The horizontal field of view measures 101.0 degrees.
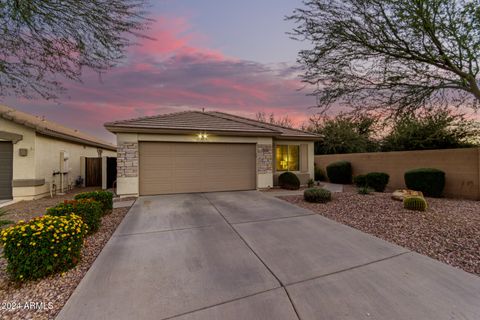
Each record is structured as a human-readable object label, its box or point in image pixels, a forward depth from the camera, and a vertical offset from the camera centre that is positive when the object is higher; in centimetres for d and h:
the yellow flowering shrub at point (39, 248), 261 -115
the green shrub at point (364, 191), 843 -125
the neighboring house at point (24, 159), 792 +23
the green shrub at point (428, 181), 791 -80
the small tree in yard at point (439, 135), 948 +144
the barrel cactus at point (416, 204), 583 -126
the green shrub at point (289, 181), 1011 -96
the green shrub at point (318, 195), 707 -120
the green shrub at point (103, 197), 530 -94
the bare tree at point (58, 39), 427 +293
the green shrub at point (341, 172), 1244 -64
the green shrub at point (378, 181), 947 -93
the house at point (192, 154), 813 +41
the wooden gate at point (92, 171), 1209 -46
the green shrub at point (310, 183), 1095 -116
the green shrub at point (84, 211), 399 -97
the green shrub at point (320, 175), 1424 -94
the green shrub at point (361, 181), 1002 -99
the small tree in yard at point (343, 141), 1853 +196
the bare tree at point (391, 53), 521 +326
